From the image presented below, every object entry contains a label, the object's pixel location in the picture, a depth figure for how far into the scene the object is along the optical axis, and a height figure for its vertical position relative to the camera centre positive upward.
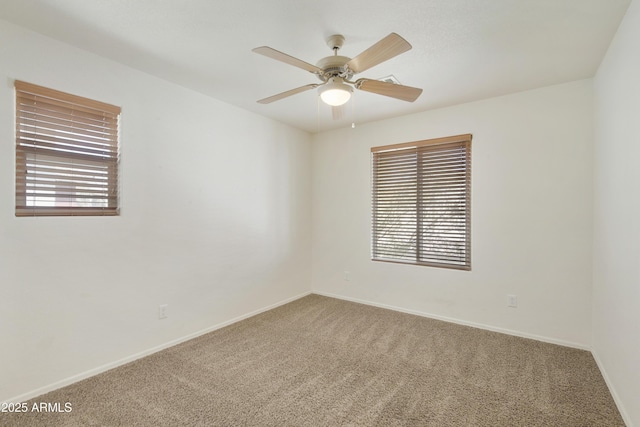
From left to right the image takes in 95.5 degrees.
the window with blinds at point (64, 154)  1.97 +0.42
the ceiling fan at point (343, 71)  1.64 +0.91
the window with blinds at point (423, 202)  3.31 +0.16
